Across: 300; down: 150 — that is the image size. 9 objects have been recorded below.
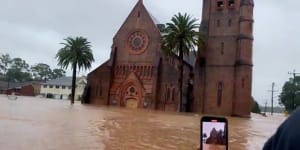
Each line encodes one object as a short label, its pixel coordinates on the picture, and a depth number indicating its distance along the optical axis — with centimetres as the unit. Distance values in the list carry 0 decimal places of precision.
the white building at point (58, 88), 9869
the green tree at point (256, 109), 7719
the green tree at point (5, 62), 12106
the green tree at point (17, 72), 12394
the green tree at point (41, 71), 13188
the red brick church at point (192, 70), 4706
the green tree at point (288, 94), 8969
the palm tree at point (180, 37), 4488
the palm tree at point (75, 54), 5306
